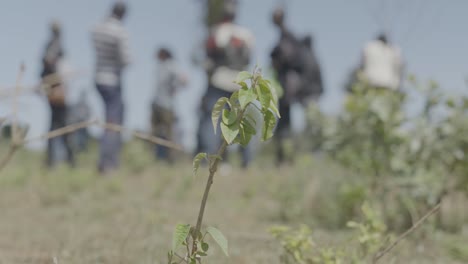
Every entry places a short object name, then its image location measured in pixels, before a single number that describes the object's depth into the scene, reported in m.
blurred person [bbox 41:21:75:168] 7.71
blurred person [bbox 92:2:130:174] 6.84
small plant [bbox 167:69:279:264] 1.16
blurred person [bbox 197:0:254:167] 6.87
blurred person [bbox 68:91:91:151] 10.09
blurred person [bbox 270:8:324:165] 7.57
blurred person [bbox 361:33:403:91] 7.02
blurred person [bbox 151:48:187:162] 8.70
